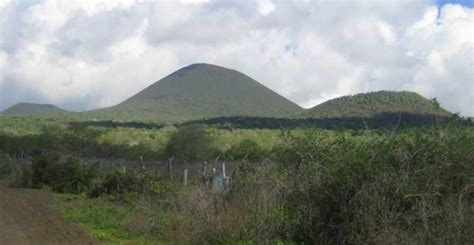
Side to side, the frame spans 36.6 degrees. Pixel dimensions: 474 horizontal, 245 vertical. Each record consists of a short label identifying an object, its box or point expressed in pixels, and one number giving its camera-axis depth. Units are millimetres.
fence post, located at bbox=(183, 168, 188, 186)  26055
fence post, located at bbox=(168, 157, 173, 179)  30244
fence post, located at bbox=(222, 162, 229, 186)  15074
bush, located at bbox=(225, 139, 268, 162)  38434
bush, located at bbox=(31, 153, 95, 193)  32188
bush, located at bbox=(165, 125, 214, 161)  53309
